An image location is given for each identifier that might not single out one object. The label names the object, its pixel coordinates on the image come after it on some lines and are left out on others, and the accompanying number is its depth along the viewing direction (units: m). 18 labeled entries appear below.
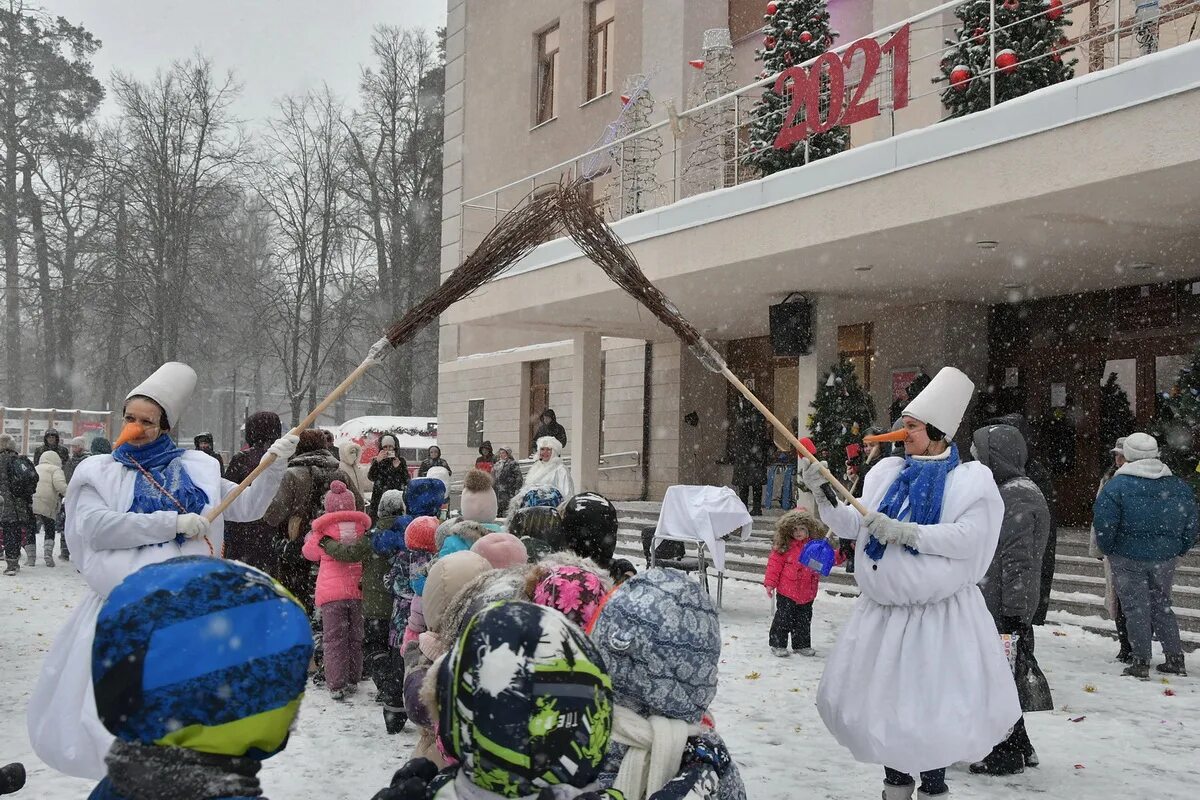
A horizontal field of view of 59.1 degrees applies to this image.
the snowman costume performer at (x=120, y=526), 3.63
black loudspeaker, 13.74
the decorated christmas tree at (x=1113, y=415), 13.13
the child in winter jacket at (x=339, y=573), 6.57
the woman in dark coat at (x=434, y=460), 16.73
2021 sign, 10.34
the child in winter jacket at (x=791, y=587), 8.25
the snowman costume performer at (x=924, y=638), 3.83
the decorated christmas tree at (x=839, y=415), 13.02
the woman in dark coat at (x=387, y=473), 10.22
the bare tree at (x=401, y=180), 37.72
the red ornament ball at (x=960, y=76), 10.23
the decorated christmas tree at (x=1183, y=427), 9.41
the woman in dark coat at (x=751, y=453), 16.72
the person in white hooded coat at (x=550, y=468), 10.06
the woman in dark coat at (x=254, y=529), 6.78
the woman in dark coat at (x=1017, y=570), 5.15
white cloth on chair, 9.90
